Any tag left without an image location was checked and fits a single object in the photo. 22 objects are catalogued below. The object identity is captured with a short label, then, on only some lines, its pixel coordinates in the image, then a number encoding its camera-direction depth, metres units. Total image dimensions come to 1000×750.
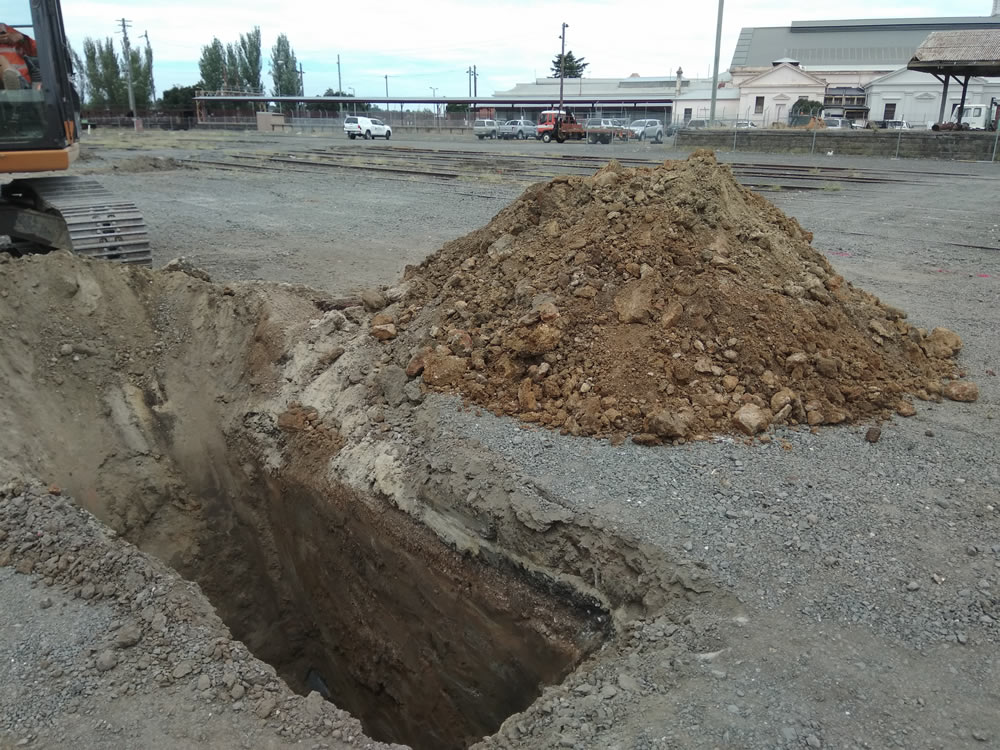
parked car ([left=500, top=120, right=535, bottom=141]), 45.72
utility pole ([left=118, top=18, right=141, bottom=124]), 58.97
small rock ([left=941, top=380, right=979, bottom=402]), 5.72
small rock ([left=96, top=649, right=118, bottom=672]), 3.60
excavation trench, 5.08
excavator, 7.79
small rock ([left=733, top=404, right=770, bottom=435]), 5.04
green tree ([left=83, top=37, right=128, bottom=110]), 70.69
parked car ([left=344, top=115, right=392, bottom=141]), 43.81
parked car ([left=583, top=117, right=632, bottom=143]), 40.88
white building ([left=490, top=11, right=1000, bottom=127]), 48.84
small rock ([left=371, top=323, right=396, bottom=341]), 6.44
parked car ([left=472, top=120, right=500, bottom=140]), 46.04
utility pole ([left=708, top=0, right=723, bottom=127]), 30.31
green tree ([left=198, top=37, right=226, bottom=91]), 88.31
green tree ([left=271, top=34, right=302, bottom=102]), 101.19
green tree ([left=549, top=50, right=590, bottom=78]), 91.44
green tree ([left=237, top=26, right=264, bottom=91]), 91.81
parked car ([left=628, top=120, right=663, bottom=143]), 40.56
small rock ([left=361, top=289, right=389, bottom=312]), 7.16
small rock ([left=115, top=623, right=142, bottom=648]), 3.74
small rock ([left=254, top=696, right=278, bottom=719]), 3.46
